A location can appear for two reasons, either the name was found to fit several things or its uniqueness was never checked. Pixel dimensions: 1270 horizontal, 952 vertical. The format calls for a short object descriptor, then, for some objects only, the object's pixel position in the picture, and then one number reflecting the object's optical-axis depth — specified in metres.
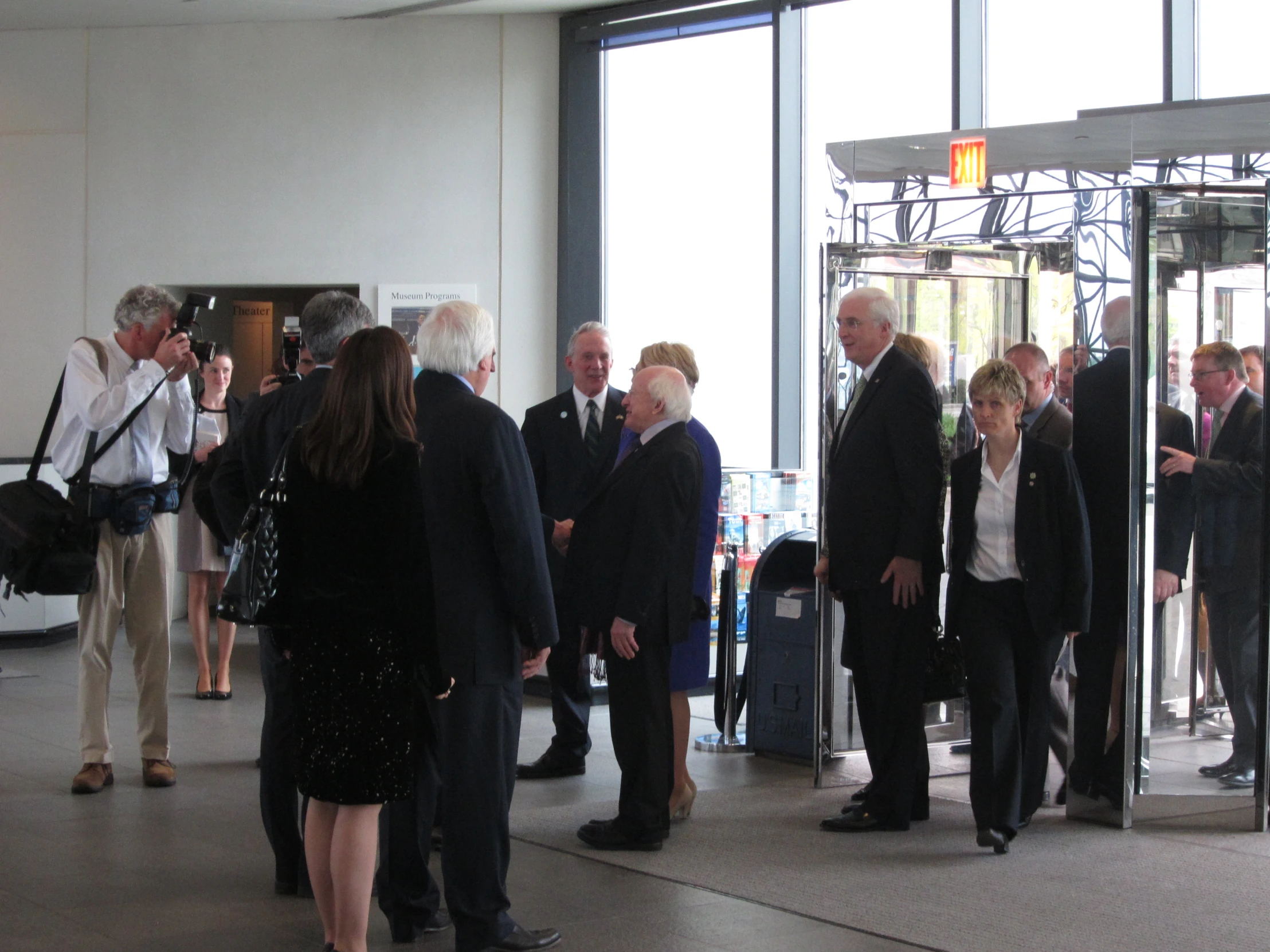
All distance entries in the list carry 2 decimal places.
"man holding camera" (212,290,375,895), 3.94
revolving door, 4.91
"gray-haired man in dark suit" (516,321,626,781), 5.43
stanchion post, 6.17
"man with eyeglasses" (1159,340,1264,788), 4.91
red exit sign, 5.35
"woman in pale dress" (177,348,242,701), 7.24
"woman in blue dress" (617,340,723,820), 4.83
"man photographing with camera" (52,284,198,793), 5.20
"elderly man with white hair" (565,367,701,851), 4.34
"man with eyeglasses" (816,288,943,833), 4.68
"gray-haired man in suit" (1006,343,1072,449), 5.15
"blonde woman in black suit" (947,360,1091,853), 4.61
